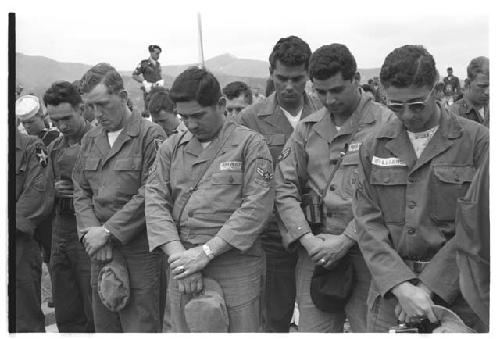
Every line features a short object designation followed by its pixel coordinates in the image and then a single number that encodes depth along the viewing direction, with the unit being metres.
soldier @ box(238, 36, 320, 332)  4.43
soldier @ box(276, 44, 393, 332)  3.54
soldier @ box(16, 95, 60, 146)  6.26
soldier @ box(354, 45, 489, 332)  2.94
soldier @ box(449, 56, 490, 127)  5.28
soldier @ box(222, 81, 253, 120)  7.14
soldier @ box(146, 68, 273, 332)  3.59
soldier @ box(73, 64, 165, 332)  4.16
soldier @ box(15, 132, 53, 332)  4.66
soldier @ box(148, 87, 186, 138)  6.07
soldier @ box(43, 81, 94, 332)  4.84
